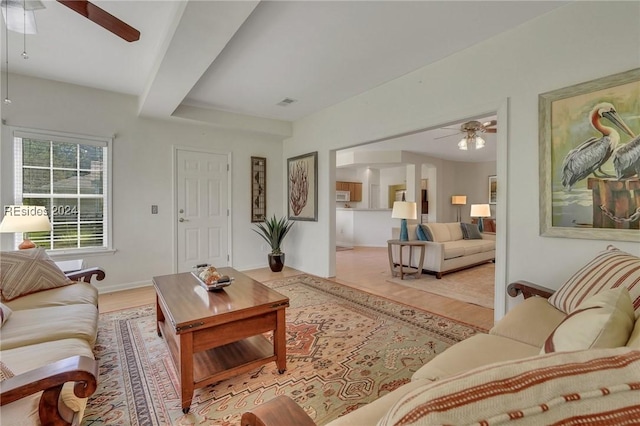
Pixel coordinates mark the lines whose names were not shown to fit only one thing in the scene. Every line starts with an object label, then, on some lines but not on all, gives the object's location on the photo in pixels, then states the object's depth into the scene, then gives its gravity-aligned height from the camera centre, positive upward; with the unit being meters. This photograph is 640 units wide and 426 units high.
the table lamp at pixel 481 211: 6.73 +0.01
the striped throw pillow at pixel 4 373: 1.00 -0.58
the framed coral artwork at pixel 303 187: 4.69 +0.45
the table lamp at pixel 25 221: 2.51 -0.08
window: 3.37 +0.35
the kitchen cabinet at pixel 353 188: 9.40 +0.82
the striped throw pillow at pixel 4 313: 1.62 -0.60
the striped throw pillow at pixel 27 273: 2.01 -0.46
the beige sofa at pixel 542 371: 0.39 -0.28
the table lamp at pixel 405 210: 4.46 +0.03
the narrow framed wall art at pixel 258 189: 5.13 +0.43
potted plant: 4.92 -0.47
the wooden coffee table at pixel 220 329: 1.61 -0.74
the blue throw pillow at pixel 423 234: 4.74 -0.37
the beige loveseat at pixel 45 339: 0.97 -0.64
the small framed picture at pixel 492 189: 8.27 +0.68
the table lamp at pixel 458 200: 8.07 +0.34
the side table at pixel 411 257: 4.38 -0.76
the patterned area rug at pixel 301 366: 1.61 -1.10
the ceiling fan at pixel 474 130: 4.25 +1.27
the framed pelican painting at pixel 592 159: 1.87 +0.38
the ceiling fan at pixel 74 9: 1.60 +1.18
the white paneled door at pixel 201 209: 4.45 +0.06
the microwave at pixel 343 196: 9.34 +0.55
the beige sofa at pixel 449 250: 4.51 -0.66
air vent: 4.05 +1.61
